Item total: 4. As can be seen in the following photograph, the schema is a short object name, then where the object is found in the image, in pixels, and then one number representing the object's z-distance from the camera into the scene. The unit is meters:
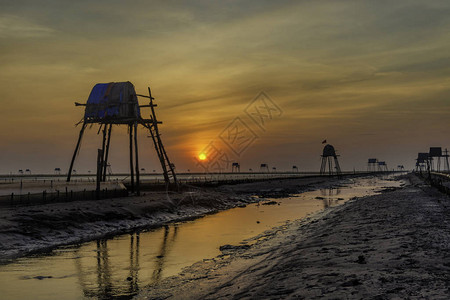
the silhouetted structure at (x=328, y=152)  158.50
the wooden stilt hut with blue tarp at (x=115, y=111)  46.72
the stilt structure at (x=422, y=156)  184.62
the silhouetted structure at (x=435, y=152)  147.00
